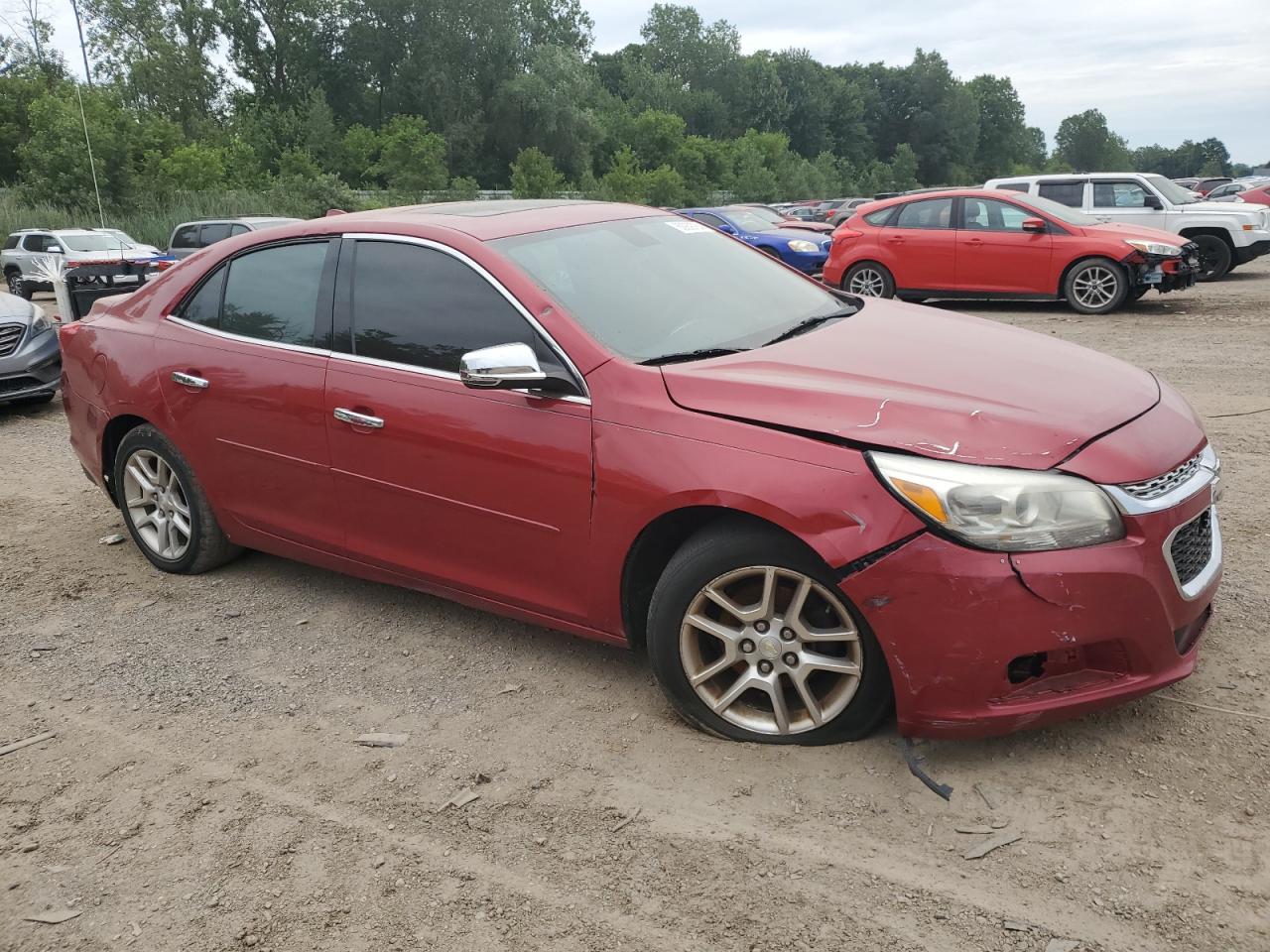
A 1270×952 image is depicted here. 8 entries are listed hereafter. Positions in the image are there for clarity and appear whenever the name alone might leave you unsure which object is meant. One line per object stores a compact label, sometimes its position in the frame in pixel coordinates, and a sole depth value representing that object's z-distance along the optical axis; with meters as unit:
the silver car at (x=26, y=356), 8.70
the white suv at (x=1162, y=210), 15.27
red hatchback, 12.27
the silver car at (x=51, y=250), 21.36
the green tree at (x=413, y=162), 46.12
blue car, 17.34
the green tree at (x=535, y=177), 48.22
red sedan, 2.78
